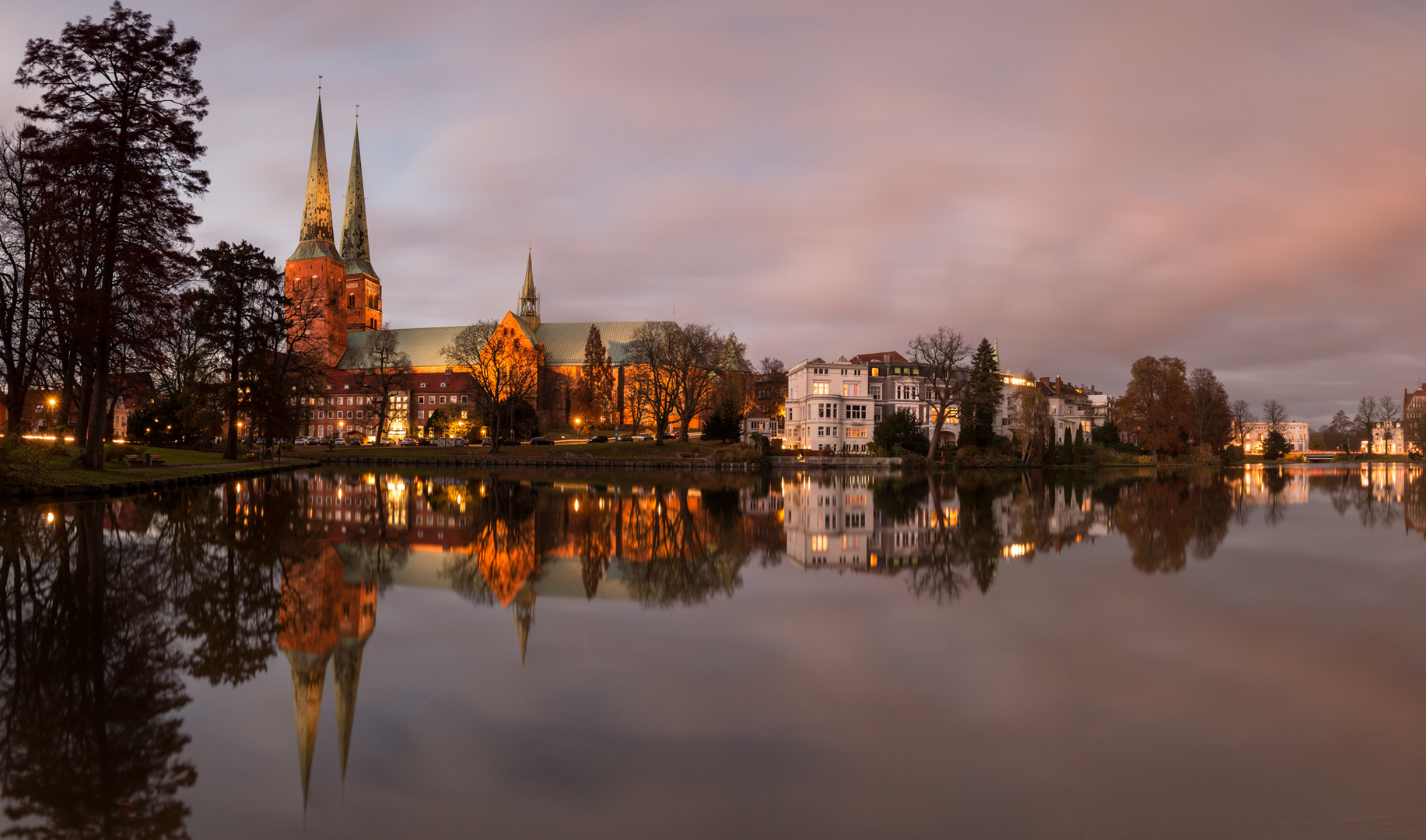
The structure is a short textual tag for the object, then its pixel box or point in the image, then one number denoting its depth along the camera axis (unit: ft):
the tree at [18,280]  87.86
